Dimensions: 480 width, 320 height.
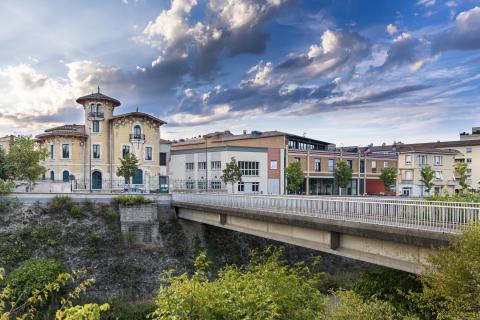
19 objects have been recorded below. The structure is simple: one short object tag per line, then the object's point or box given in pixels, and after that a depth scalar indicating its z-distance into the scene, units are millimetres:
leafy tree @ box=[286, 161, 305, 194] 51997
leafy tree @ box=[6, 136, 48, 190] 36094
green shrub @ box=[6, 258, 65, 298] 21359
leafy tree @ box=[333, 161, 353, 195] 57594
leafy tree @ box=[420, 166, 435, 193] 55062
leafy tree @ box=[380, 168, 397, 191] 59759
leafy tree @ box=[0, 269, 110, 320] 20984
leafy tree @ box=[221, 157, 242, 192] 47000
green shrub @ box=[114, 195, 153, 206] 31906
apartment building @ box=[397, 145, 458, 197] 63281
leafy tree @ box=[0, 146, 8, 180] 43631
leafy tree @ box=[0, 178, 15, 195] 30031
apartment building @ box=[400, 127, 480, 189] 72125
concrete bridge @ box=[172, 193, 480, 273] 12680
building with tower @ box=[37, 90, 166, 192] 47312
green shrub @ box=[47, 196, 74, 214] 30766
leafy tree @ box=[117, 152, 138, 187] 42000
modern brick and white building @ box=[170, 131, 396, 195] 55250
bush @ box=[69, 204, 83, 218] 30734
